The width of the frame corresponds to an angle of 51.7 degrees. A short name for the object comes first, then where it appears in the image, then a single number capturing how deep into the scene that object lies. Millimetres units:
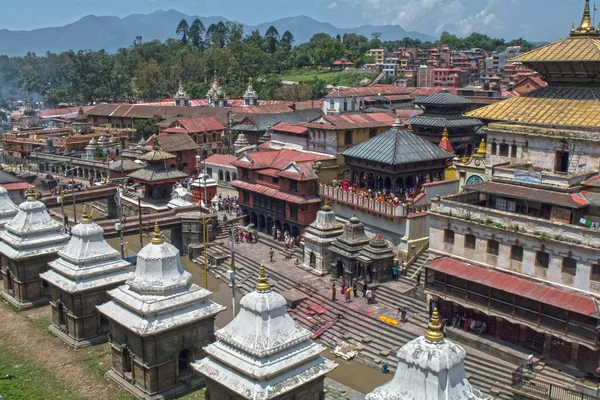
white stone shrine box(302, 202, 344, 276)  36812
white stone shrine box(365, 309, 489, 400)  12500
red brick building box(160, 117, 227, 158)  71619
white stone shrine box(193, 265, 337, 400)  16625
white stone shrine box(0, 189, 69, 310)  30812
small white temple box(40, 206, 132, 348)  26469
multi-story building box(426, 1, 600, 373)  24906
